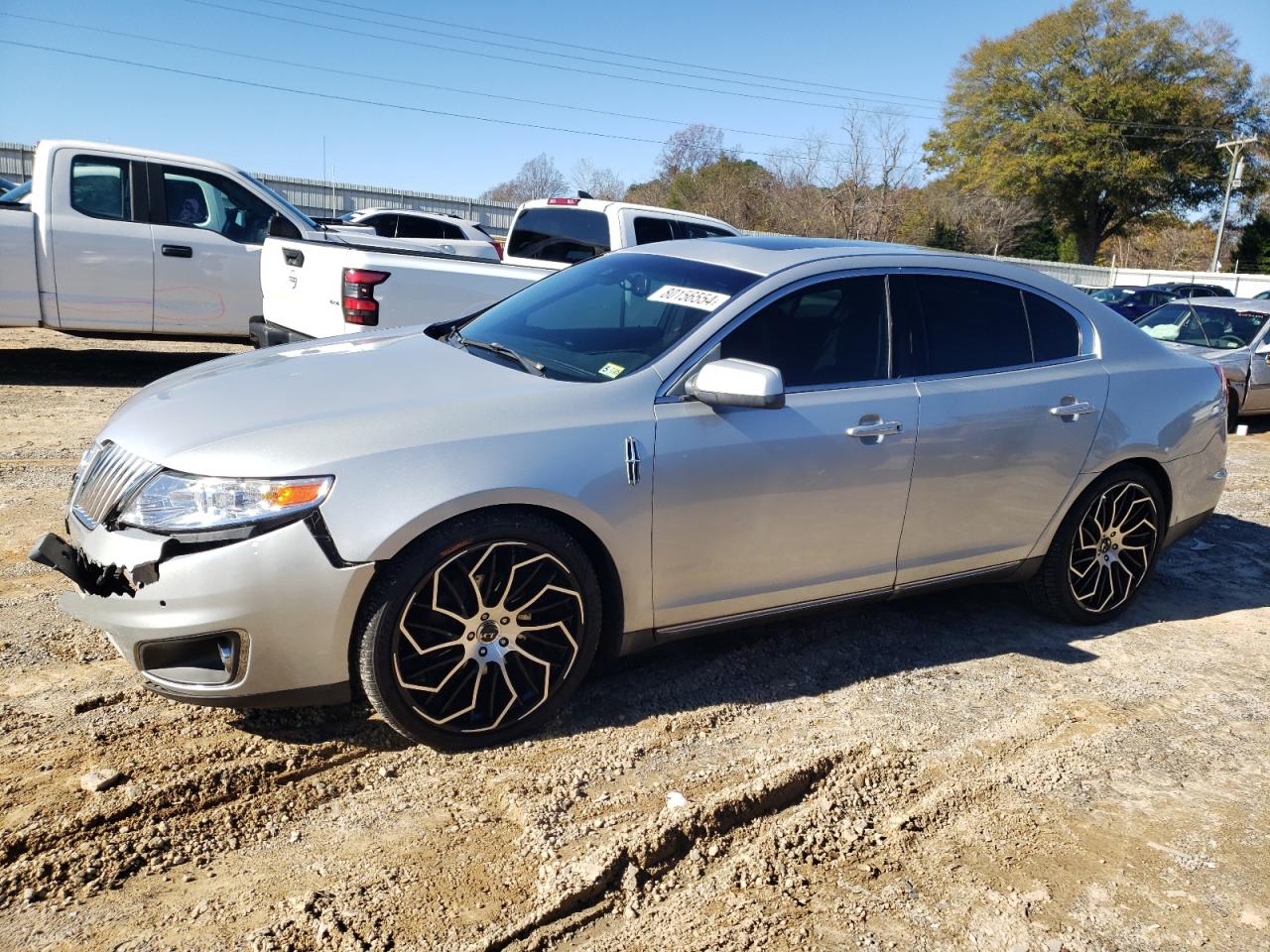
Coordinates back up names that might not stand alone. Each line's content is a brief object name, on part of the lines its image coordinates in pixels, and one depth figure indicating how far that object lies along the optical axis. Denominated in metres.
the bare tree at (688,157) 48.91
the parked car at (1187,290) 28.38
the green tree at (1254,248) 54.72
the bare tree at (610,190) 48.53
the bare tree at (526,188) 52.78
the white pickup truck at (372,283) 7.48
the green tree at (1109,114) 52.12
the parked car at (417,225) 17.64
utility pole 48.19
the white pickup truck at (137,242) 9.21
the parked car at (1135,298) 26.75
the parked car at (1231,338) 11.69
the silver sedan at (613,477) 3.04
